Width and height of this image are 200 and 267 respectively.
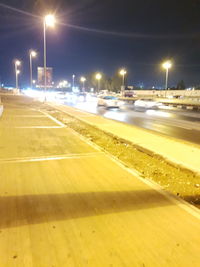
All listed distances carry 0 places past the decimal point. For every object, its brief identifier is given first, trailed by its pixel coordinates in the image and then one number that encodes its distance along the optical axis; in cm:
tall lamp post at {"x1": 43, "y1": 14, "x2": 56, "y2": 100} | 1959
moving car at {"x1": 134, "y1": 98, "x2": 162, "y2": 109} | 2752
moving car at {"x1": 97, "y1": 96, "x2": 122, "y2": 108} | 2385
